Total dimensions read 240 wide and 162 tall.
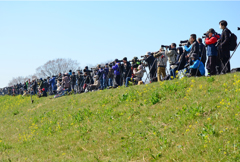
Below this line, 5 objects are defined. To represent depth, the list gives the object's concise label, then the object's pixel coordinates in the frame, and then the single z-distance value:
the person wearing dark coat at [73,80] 24.42
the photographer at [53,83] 29.81
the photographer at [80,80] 23.58
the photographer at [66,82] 24.34
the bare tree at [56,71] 89.82
